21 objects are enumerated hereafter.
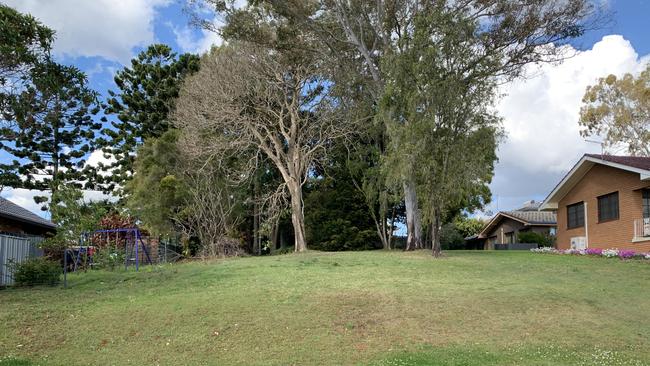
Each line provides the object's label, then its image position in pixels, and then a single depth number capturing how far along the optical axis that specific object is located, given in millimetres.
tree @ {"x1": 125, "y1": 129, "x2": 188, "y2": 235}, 30547
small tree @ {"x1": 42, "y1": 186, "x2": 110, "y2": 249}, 16312
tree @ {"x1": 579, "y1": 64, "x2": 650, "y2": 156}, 38031
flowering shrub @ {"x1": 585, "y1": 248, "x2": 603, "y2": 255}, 21281
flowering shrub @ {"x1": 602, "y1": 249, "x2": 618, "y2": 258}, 20286
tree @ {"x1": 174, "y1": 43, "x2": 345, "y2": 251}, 28656
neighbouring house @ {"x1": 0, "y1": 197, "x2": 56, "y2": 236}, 21748
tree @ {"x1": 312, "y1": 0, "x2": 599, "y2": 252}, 21562
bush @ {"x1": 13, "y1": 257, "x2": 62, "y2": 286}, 15516
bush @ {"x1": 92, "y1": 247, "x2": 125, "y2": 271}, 20953
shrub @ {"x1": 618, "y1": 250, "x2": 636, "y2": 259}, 19625
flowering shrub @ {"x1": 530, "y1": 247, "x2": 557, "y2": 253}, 25350
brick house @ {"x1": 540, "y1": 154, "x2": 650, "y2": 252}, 22078
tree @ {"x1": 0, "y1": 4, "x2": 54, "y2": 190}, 11781
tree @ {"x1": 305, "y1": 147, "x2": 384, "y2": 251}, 33906
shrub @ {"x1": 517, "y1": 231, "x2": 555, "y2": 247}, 38219
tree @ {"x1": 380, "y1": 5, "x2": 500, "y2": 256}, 18891
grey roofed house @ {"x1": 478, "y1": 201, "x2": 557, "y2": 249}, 42500
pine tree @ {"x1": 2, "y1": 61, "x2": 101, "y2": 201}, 12297
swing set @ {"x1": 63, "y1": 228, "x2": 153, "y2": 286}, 20469
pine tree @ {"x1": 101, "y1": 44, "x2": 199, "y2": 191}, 41875
